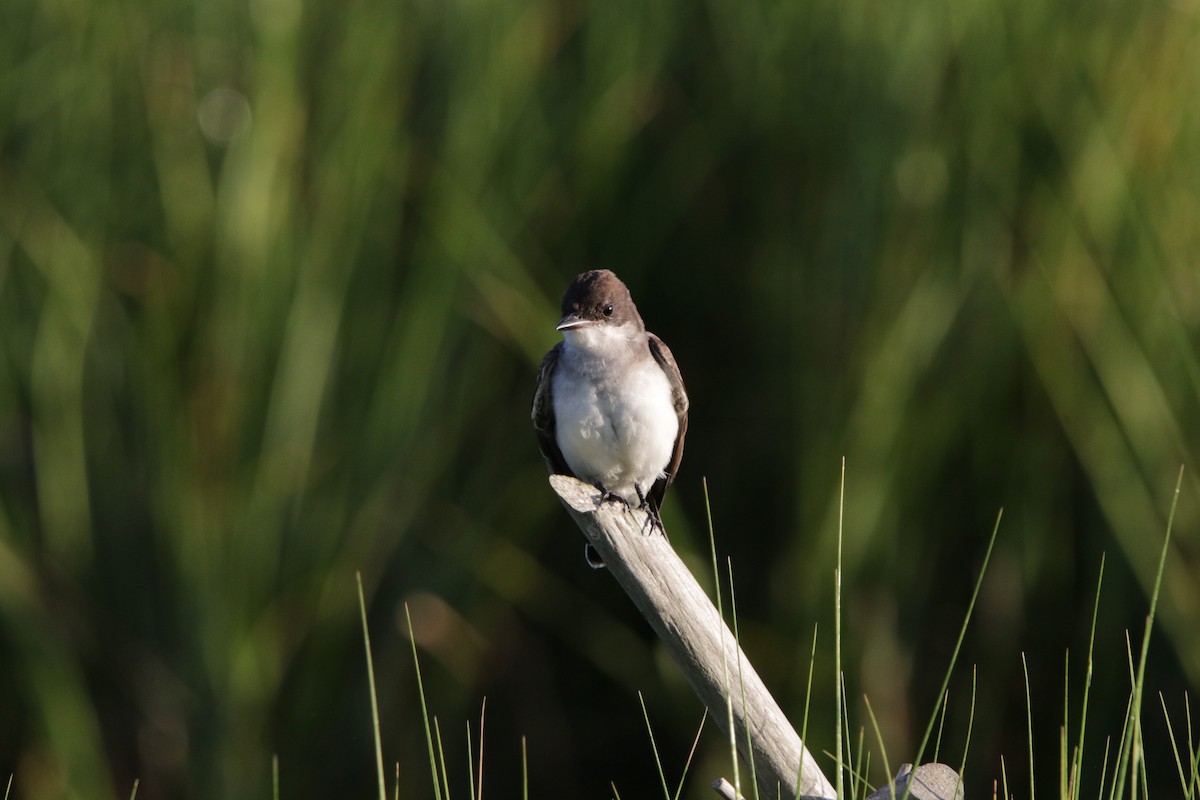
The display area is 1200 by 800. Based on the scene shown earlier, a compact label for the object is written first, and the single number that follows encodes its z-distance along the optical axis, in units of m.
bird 12.40
